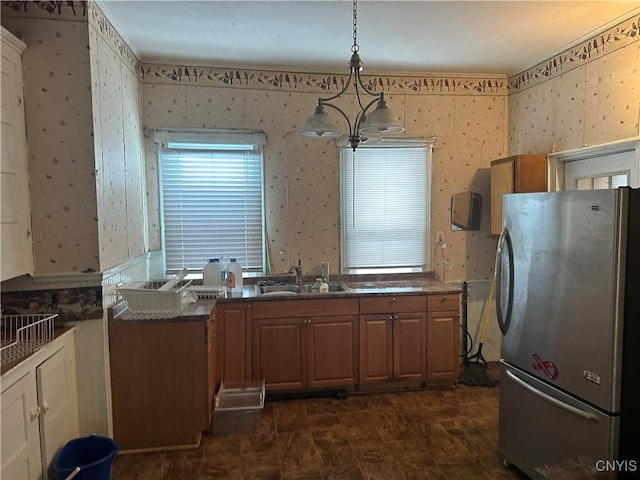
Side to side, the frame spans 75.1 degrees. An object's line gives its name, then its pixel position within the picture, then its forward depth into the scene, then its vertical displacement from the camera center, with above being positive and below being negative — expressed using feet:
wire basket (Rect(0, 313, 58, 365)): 6.40 -1.99
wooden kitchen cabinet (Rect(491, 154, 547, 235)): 11.26 +1.08
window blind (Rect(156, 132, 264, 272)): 11.87 +0.54
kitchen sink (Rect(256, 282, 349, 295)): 11.82 -2.08
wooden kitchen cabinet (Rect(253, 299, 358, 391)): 10.70 -3.34
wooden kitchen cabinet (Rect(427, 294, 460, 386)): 11.37 -3.35
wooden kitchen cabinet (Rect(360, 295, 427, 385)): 11.11 -3.34
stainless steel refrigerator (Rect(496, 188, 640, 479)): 5.88 -1.89
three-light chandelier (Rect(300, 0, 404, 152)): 7.45 +1.68
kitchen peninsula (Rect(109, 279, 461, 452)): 8.71 -3.30
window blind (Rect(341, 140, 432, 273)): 12.66 +0.27
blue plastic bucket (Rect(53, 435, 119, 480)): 6.66 -4.09
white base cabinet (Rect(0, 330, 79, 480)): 5.68 -2.97
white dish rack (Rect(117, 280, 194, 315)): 8.54 -1.71
